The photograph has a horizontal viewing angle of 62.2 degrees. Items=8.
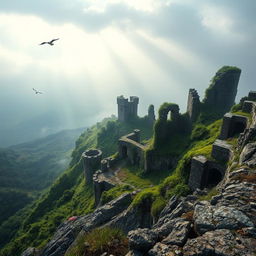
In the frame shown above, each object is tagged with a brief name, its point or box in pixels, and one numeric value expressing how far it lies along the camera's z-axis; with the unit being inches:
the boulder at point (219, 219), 280.4
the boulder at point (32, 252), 1101.1
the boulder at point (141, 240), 290.7
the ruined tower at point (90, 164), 1622.8
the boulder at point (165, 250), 259.3
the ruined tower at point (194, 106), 1438.2
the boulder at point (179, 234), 277.6
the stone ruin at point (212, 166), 711.1
